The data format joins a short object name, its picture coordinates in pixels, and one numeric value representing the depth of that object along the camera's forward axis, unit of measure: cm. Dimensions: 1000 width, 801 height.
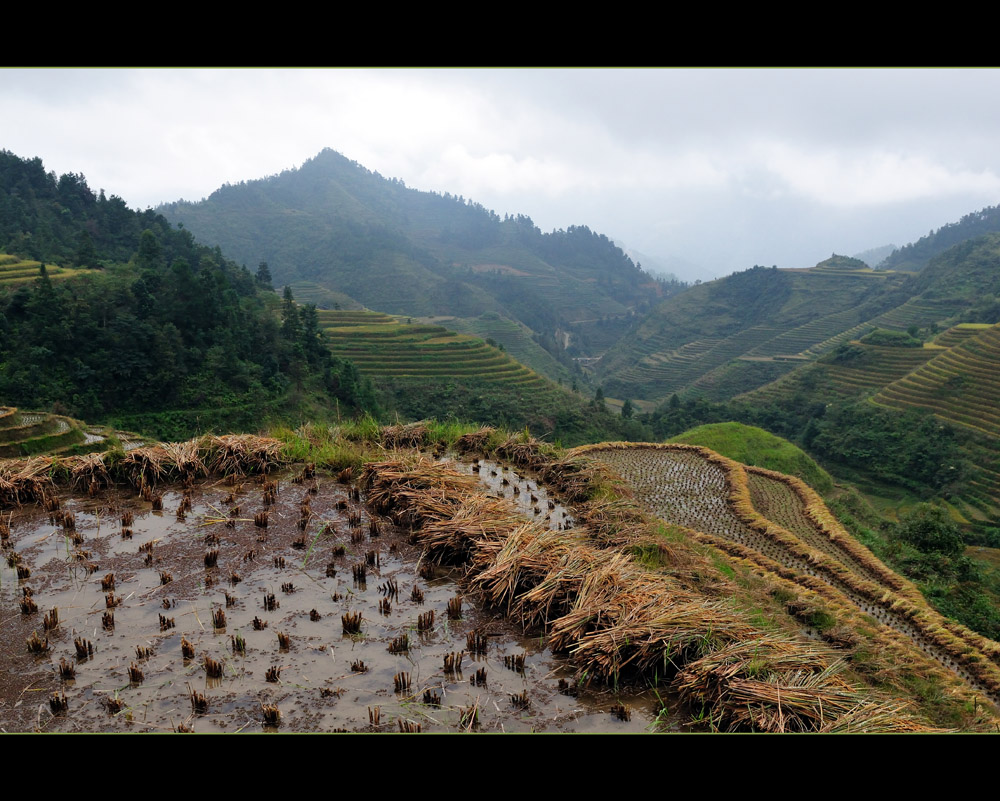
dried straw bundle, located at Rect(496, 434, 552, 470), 672
